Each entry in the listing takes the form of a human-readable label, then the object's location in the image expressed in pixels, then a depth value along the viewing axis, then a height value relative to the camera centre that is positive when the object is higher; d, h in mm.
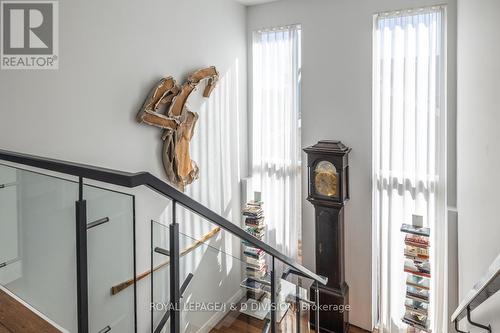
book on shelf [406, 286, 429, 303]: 2891 -1193
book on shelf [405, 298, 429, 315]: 2914 -1322
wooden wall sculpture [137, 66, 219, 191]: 2498 +325
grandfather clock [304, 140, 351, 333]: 3174 -599
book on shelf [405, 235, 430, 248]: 2865 -716
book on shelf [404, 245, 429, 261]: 2867 -823
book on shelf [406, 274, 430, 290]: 2902 -1091
